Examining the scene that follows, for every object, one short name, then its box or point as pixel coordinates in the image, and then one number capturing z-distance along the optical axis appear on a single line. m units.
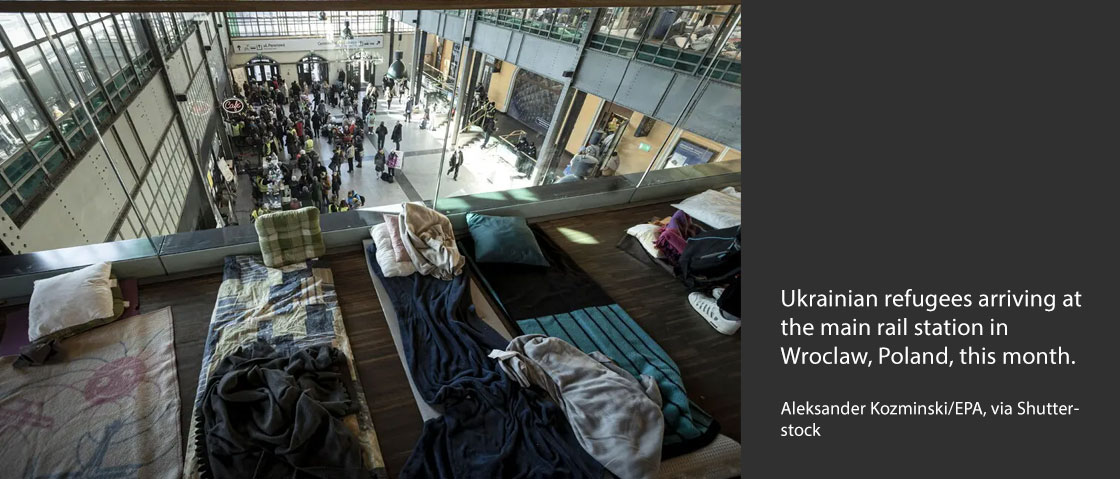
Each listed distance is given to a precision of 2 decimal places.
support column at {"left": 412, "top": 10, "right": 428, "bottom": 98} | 6.86
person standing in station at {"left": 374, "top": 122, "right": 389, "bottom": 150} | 8.48
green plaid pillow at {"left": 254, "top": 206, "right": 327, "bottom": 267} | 2.55
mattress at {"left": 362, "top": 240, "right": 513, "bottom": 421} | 2.29
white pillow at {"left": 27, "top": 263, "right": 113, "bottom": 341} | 2.02
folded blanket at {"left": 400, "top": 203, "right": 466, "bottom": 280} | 2.71
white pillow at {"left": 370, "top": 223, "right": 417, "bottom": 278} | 2.68
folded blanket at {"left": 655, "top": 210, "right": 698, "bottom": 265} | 3.35
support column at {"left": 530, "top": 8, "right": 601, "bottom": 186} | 7.08
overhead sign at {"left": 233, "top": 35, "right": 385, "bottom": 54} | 10.94
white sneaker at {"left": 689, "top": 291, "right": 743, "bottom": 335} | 2.81
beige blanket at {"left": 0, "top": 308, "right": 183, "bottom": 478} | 1.66
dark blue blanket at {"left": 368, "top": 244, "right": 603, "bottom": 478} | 1.81
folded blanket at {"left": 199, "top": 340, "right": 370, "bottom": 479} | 1.67
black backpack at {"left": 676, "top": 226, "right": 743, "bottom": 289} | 2.90
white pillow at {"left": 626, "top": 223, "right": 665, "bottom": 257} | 3.44
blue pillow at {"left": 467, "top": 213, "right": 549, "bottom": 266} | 2.95
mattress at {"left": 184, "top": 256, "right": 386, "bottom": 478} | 2.06
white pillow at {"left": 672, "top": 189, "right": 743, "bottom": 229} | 3.57
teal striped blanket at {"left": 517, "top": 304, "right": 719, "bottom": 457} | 2.02
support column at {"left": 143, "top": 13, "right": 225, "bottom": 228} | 6.64
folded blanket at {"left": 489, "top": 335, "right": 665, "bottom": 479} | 1.79
